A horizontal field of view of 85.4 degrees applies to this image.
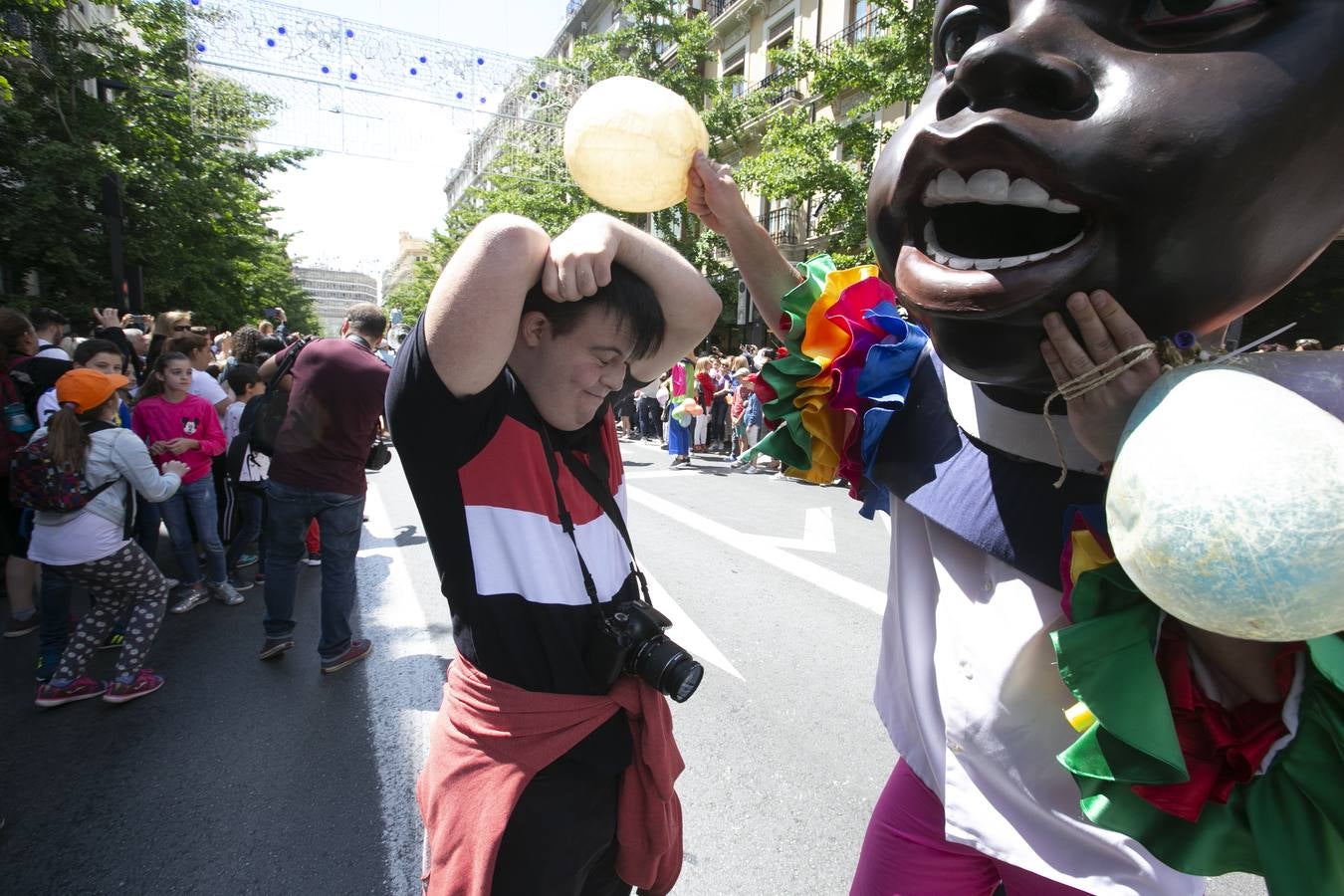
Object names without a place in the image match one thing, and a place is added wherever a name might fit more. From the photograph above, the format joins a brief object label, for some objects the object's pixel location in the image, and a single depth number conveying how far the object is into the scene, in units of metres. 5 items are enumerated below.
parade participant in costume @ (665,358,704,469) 10.85
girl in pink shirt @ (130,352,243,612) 4.45
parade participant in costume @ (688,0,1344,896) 0.82
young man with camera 1.27
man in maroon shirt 3.54
